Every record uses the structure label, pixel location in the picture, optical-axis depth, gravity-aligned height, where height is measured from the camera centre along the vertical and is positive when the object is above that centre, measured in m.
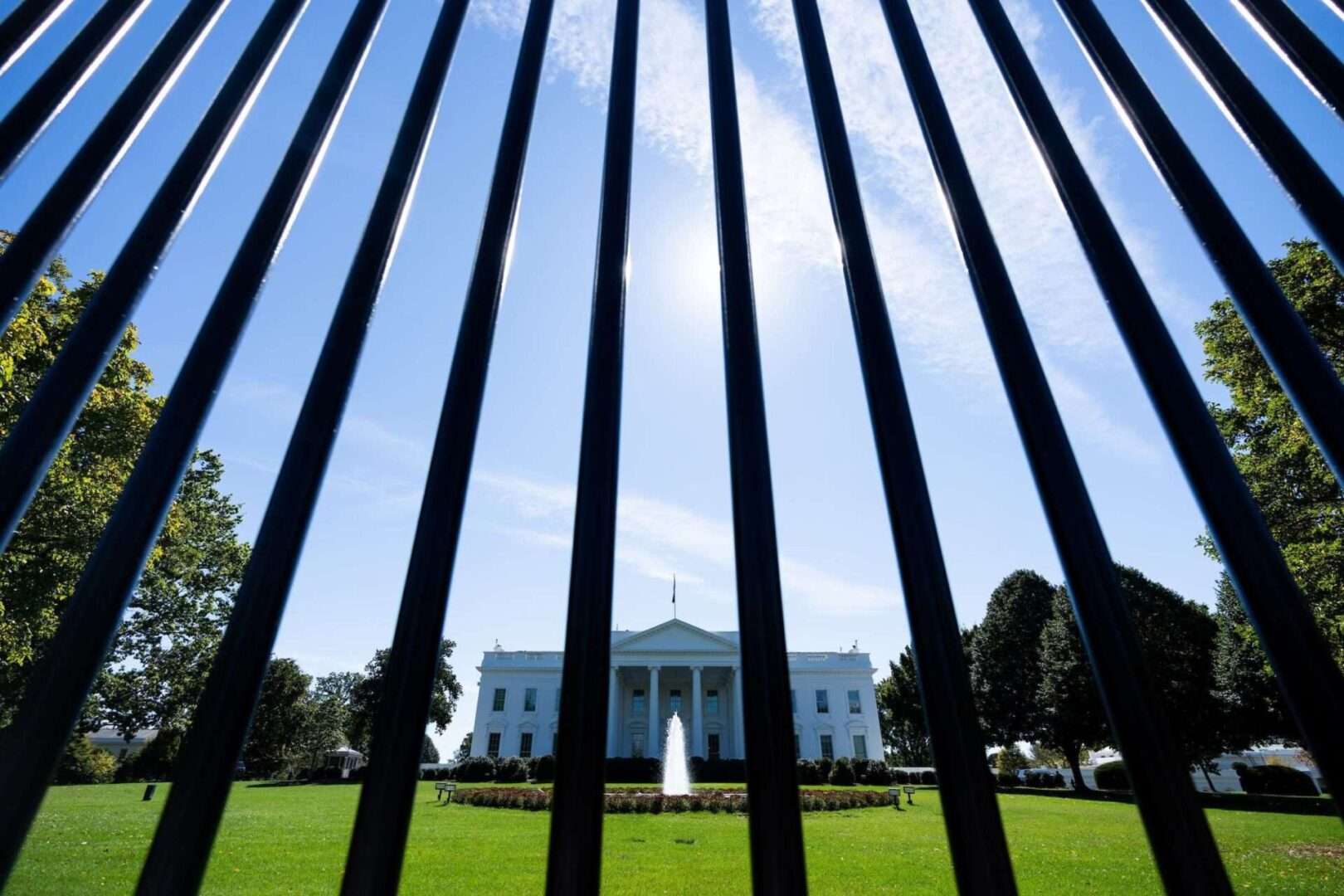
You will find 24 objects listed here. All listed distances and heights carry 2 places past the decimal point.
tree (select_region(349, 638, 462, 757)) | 55.03 +7.93
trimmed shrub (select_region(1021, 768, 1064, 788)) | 40.97 +1.65
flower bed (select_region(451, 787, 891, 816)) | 19.48 +0.21
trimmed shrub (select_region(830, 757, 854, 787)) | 38.88 +1.78
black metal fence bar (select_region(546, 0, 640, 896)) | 0.73 +0.24
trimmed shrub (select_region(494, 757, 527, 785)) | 36.91 +1.73
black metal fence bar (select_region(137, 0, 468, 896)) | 0.72 +0.24
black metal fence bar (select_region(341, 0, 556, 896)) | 0.73 +0.24
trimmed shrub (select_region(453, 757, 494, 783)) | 38.66 +1.92
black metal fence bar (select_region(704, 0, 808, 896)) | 0.73 +0.24
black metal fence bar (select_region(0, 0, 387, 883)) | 0.75 +0.31
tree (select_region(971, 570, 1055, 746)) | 39.28 +8.34
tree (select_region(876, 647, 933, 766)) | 52.03 +6.74
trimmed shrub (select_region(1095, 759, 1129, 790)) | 35.34 +1.49
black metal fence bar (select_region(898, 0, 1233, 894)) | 0.71 +0.25
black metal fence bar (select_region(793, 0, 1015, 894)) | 0.72 +0.25
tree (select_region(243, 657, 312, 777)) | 41.19 +4.83
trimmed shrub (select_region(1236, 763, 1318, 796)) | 28.88 +1.08
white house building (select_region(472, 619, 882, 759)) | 52.69 +8.07
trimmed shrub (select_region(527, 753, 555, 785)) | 38.50 +1.96
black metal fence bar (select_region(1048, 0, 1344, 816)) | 0.75 +0.58
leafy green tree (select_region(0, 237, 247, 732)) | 12.08 +5.84
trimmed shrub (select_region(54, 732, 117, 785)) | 35.91 +1.93
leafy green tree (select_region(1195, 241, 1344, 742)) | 13.19 +6.73
